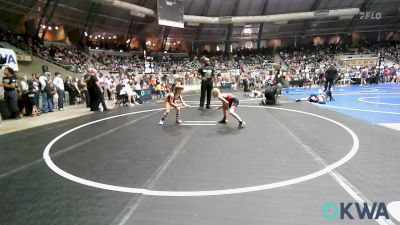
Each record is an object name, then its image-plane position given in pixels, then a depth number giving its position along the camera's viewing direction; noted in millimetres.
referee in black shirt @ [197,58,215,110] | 10500
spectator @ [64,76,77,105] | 15133
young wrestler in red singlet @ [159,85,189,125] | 8297
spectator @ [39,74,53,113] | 11945
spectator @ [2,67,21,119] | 10133
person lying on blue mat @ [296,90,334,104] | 12604
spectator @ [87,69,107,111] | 11656
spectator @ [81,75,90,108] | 13588
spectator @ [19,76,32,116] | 11094
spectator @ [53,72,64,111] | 13062
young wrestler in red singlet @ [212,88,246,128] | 7609
